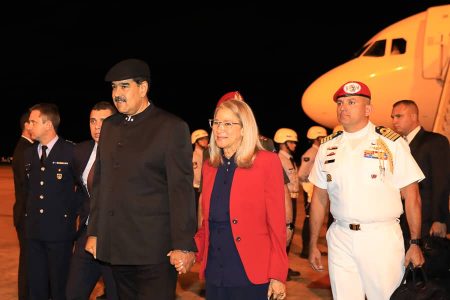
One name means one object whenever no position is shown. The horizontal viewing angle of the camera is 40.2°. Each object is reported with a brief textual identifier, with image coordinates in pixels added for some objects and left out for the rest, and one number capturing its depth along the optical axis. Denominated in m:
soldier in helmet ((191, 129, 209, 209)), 10.28
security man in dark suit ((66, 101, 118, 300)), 5.09
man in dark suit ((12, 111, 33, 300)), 6.05
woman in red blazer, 3.67
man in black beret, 3.59
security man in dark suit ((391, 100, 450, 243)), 5.69
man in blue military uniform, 5.48
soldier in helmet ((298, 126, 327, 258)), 9.56
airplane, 12.22
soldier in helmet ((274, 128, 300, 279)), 9.46
